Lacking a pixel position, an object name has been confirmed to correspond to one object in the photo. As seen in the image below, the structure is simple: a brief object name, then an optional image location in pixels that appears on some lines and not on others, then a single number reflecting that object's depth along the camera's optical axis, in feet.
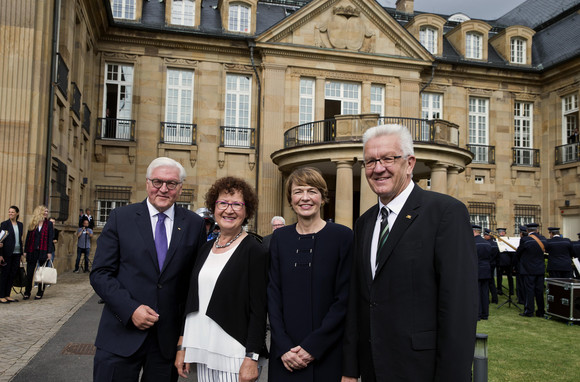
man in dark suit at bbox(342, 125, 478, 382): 8.93
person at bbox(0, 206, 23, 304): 35.88
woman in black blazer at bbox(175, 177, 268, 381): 11.24
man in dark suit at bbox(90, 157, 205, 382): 11.49
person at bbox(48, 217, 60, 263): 44.98
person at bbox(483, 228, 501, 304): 44.73
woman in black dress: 10.78
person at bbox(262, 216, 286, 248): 30.48
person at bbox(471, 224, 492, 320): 36.45
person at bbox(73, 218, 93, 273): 57.16
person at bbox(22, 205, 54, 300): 37.63
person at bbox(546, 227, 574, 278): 39.99
